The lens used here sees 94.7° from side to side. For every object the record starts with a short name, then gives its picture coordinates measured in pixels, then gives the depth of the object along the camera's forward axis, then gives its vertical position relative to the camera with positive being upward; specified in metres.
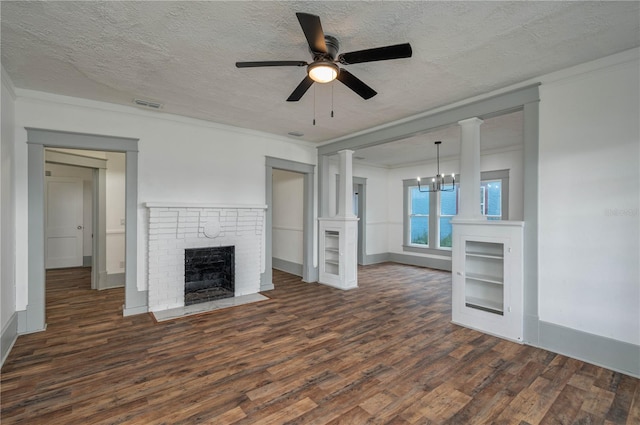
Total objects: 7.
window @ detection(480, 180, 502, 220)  6.47 +0.30
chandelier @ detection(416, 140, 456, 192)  6.57 +0.71
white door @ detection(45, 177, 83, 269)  7.18 -0.24
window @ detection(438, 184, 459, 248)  7.48 -0.05
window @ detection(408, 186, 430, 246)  7.98 -0.13
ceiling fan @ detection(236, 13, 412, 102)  1.99 +1.19
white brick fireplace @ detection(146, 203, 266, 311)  4.28 -0.44
